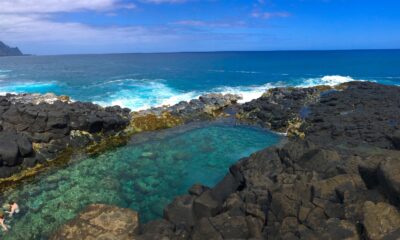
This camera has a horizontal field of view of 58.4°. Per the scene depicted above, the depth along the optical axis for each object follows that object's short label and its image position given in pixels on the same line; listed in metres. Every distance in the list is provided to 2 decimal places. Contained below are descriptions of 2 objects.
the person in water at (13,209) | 23.23
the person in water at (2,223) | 21.55
